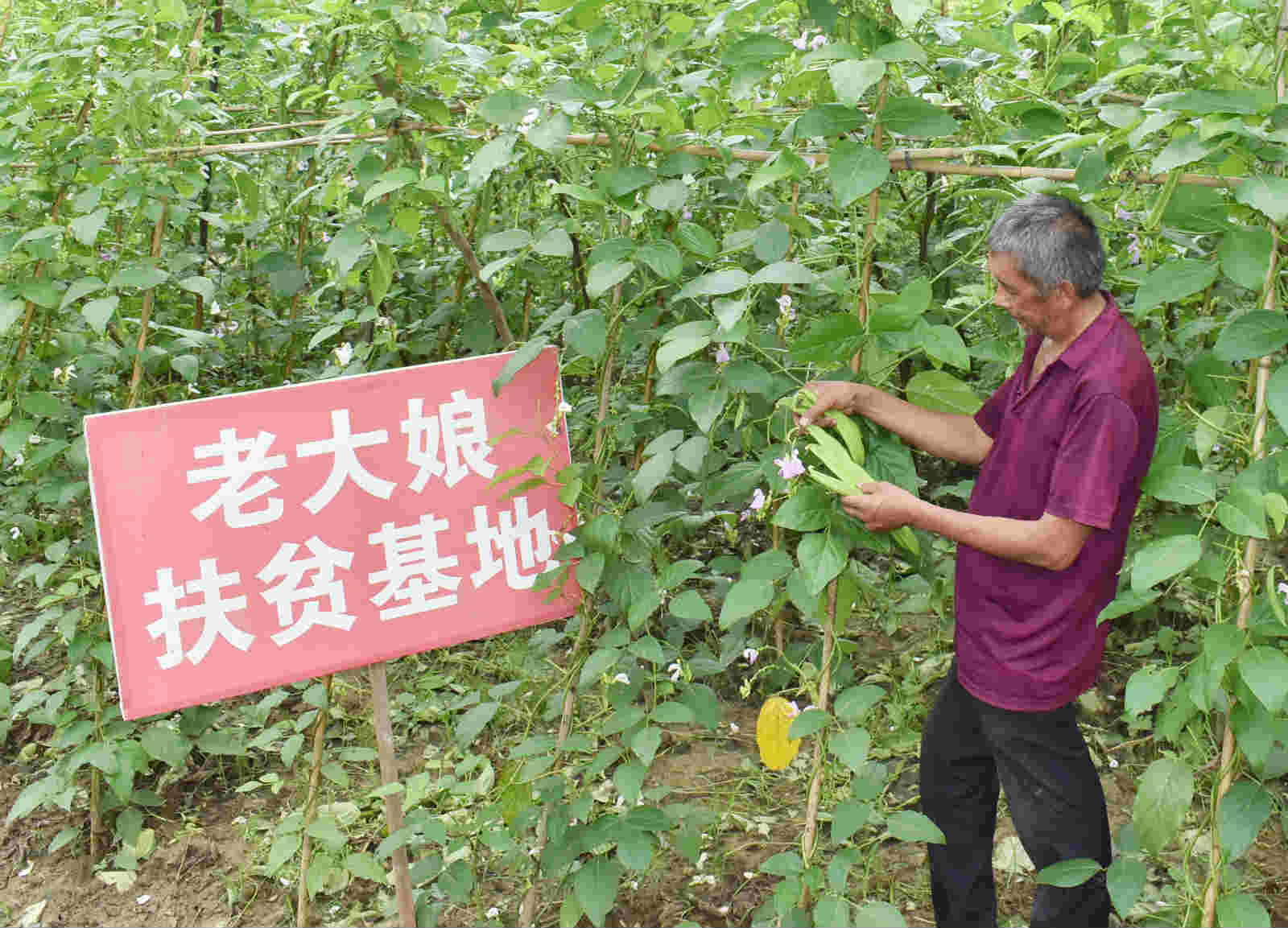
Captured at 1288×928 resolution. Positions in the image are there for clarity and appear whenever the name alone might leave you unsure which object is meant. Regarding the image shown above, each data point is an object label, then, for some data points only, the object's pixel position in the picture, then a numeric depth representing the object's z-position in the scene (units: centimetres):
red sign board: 186
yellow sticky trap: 188
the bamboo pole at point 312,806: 215
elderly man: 167
